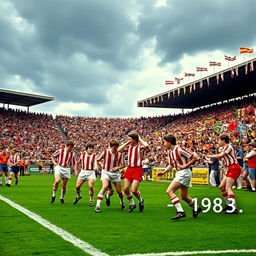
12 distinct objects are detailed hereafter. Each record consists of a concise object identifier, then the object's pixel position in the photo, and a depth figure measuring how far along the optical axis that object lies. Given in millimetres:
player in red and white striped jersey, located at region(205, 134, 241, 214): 9484
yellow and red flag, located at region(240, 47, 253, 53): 34531
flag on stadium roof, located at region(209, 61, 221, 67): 39031
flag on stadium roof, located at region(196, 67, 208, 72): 42316
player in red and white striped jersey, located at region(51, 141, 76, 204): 12016
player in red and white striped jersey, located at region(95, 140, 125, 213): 10281
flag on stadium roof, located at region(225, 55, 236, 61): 36469
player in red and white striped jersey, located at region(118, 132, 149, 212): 9742
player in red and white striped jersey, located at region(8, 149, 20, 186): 21141
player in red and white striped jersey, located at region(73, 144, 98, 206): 11875
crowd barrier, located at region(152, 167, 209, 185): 24391
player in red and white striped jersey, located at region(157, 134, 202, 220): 8453
